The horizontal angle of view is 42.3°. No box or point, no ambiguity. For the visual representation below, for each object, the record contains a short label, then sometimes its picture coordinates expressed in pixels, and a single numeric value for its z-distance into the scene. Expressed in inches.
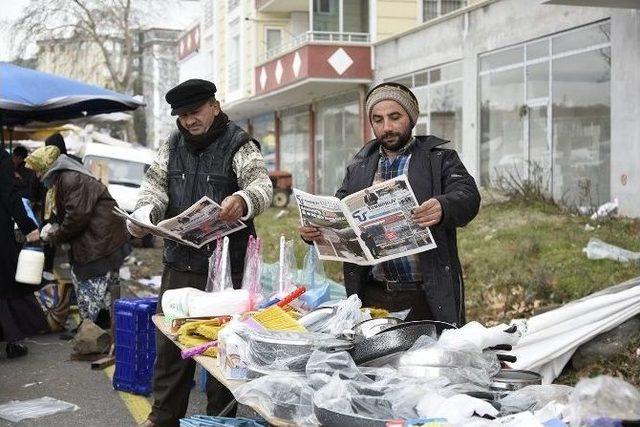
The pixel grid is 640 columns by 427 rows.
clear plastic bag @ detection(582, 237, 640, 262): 323.9
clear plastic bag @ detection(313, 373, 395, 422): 98.7
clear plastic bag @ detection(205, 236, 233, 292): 172.6
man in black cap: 173.8
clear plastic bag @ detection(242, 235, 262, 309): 165.0
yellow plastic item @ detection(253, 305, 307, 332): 130.6
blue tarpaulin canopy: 415.8
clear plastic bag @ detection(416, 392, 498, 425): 93.3
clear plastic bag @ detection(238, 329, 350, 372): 117.8
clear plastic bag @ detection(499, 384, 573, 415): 101.0
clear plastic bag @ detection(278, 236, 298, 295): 170.7
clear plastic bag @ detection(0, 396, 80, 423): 217.0
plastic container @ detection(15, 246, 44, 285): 281.7
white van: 671.8
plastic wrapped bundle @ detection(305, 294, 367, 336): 129.6
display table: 102.5
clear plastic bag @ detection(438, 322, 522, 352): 115.5
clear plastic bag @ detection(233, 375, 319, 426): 103.7
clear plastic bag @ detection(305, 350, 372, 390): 109.0
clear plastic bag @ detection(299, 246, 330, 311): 181.3
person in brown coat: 294.4
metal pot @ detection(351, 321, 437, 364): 117.9
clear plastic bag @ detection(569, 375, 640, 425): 85.7
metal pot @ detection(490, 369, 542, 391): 111.0
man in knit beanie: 149.3
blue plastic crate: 232.8
